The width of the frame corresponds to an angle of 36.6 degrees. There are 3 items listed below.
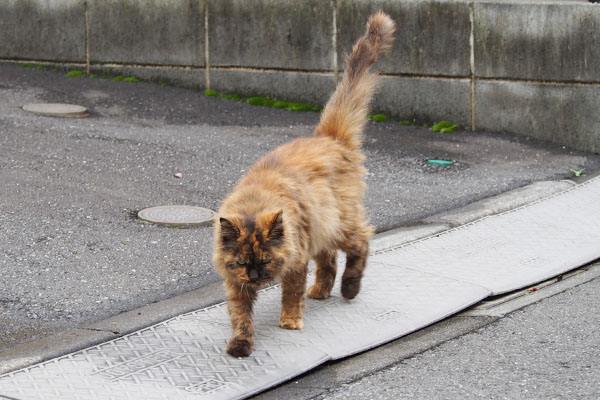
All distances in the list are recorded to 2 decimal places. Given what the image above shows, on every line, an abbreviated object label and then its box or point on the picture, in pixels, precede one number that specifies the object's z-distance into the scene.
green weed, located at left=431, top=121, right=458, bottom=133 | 10.91
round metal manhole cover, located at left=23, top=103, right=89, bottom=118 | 10.90
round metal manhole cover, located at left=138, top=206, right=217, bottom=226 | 7.52
